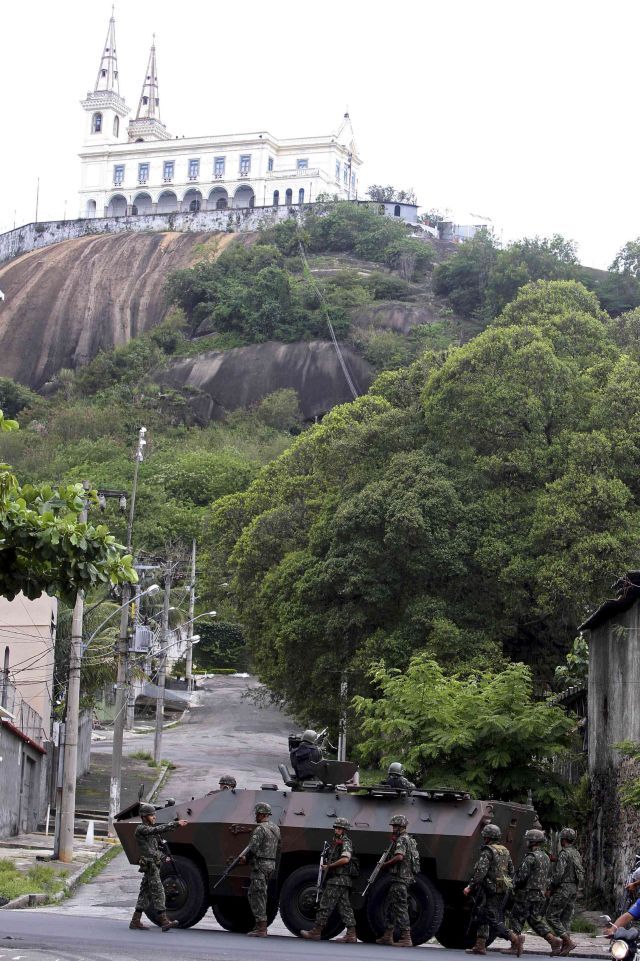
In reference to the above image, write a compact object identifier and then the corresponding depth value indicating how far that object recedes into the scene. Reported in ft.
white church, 450.30
